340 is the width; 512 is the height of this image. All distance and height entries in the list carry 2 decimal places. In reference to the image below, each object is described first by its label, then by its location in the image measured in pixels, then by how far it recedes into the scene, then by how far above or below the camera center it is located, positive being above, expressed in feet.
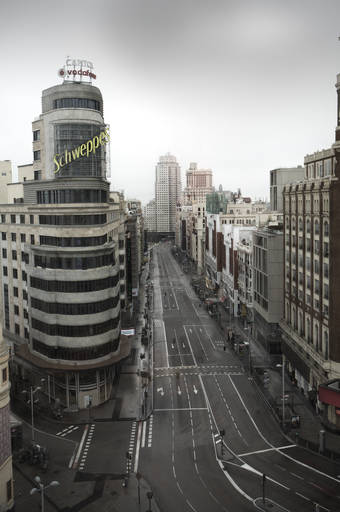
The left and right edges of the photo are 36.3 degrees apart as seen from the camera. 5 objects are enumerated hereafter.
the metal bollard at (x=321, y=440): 189.57 -81.70
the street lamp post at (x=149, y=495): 144.77 -77.13
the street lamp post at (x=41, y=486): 128.48 -66.41
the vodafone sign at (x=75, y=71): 250.16 +72.73
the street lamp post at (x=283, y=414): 212.72 -80.88
